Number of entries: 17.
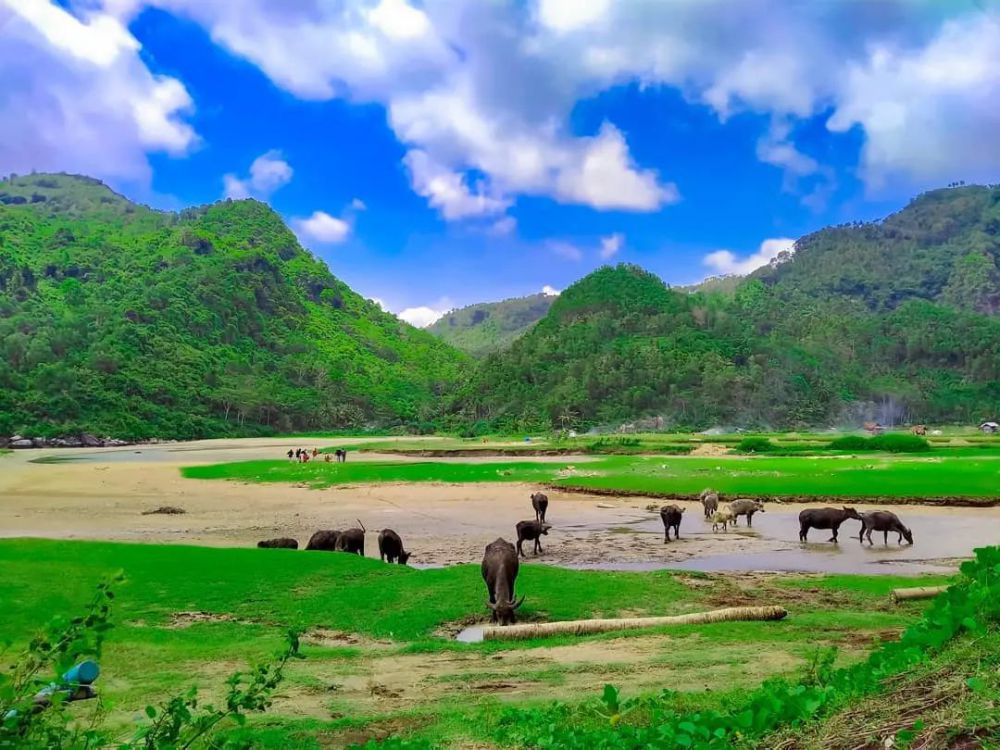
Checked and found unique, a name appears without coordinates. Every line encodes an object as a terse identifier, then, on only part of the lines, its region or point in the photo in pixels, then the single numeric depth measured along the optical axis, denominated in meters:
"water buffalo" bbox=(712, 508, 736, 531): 29.61
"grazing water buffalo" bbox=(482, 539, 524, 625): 14.52
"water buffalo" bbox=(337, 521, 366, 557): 23.56
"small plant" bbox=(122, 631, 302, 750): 3.62
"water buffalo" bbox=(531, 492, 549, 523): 29.95
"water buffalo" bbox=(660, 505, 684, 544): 27.11
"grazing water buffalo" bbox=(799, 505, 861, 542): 26.55
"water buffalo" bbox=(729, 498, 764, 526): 30.24
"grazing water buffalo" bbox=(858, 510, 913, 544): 25.45
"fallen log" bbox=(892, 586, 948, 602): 14.77
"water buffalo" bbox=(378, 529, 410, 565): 22.12
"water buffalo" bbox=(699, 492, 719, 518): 33.17
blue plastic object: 7.41
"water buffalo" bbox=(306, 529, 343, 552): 23.88
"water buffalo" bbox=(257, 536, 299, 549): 23.84
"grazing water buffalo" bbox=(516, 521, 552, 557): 24.39
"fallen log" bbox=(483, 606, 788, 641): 13.12
